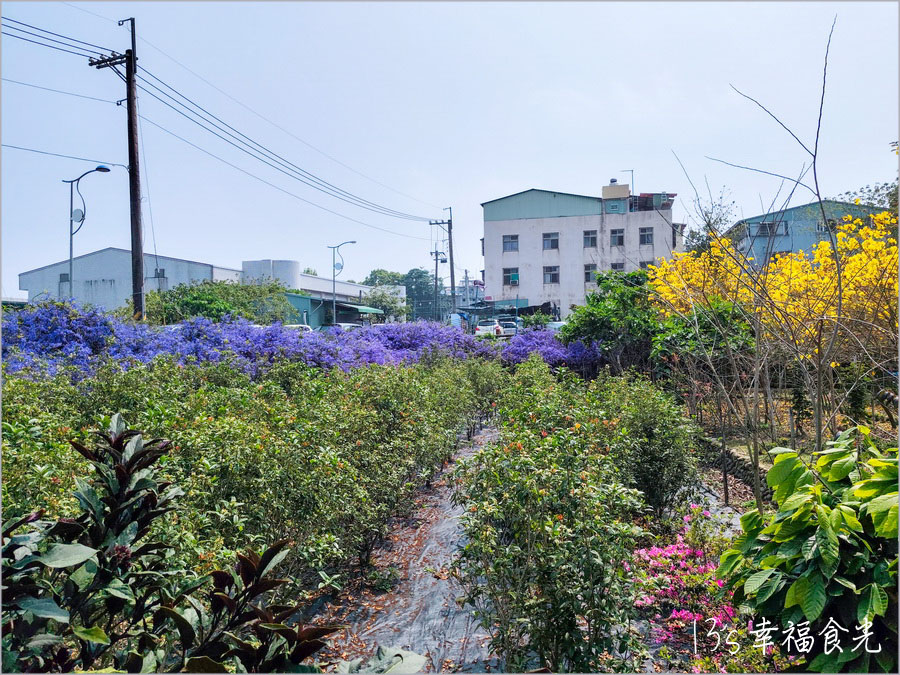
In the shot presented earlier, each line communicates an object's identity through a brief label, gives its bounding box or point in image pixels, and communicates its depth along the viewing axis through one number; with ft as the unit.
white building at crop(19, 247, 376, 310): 111.45
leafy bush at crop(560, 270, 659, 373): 38.73
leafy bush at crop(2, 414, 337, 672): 3.81
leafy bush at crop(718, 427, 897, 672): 5.41
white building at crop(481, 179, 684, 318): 112.47
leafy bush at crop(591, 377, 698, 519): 14.73
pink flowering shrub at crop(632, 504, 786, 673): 8.28
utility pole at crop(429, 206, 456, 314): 100.12
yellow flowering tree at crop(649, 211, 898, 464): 11.47
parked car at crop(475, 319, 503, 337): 73.88
